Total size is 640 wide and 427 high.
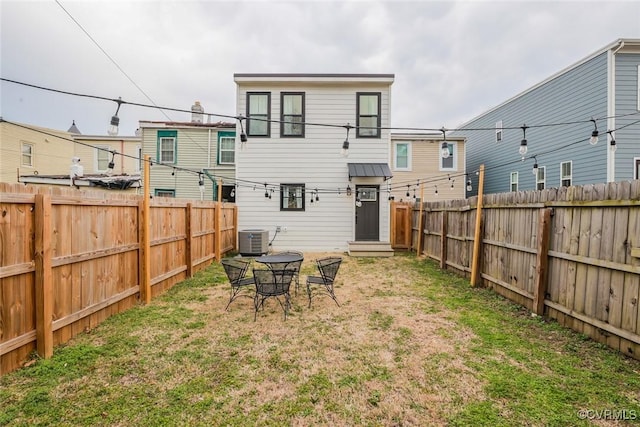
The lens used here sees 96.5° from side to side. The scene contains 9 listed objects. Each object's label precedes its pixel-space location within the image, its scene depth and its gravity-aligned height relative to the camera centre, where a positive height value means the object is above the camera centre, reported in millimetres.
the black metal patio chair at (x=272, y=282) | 4465 -1267
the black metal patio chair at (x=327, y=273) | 5020 -1237
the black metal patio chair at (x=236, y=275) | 4891 -1272
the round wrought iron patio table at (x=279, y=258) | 5209 -1108
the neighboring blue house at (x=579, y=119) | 9492 +3478
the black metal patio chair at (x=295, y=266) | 5660 -1316
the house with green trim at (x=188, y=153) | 13602 +2342
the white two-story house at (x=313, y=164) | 10500 +1464
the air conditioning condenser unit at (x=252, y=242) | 9344 -1300
